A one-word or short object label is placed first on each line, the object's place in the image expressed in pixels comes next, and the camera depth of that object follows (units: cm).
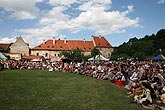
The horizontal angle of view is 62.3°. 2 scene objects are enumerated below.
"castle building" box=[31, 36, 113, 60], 6036
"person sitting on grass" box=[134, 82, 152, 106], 625
